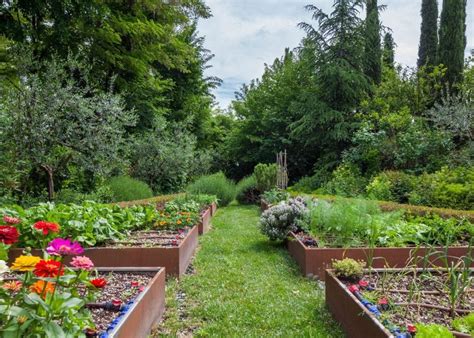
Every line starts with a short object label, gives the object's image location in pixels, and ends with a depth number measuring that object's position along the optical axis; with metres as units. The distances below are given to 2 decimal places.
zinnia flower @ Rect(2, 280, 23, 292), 1.65
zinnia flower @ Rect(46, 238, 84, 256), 1.60
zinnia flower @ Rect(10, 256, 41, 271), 1.49
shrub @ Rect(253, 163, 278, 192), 12.41
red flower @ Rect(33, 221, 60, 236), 1.84
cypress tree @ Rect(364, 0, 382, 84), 13.50
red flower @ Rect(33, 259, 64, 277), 1.46
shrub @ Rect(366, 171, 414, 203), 8.52
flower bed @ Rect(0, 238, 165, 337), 1.48
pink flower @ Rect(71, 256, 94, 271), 1.72
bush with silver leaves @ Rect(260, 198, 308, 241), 5.44
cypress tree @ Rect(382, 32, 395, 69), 18.43
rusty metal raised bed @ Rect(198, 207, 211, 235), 6.73
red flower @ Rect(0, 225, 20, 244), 1.70
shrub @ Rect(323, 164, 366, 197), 9.94
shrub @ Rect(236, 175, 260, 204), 13.53
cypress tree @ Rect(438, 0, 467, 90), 13.09
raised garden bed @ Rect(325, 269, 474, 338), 2.17
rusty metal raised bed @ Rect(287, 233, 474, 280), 3.99
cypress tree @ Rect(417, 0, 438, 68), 16.06
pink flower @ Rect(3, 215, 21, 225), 2.25
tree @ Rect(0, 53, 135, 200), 6.57
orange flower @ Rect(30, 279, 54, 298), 1.60
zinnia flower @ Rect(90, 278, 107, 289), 1.78
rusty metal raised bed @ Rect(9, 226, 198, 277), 3.98
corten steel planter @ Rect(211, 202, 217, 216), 9.44
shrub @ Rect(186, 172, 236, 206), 11.52
